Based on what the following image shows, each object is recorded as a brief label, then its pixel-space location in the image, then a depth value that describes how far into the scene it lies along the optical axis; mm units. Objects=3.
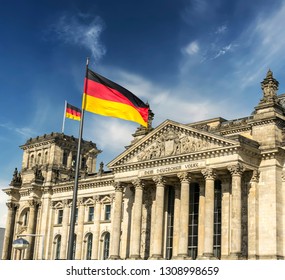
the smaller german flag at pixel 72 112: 46875
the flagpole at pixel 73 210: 26334
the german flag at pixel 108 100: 32281
